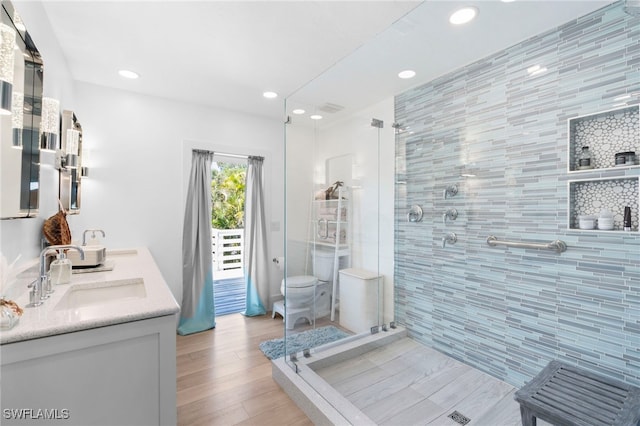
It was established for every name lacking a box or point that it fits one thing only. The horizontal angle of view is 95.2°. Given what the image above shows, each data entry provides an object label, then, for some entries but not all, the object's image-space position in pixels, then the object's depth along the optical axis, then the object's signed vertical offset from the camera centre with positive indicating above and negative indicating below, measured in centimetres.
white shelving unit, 248 -9
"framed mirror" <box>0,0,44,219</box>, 101 +39
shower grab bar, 184 -17
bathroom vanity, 97 -55
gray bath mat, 234 -100
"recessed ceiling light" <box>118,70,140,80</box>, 250 +123
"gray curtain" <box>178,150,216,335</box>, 317 -41
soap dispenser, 150 -29
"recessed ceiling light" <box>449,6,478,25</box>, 169 +121
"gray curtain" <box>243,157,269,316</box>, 363 -23
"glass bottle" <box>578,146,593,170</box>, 173 +36
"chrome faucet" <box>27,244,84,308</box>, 121 -31
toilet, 249 -65
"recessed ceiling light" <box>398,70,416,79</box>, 237 +119
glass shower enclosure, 246 -4
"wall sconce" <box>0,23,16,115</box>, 95 +51
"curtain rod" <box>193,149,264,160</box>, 330 +74
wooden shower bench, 130 -87
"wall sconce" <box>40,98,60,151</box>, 148 +47
